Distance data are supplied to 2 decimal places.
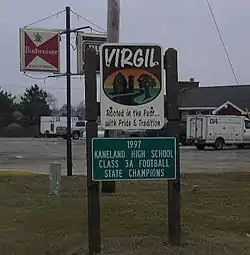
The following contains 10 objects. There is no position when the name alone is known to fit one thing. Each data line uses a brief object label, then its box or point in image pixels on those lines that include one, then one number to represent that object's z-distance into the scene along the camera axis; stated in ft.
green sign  27.58
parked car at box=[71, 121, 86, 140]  246.27
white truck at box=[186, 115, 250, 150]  151.84
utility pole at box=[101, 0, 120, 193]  48.47
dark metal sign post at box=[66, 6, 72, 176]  64.18
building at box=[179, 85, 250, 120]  246.27
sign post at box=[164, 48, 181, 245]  28.48
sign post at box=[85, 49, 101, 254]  27.40
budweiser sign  64.64
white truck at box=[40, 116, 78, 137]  274.28
